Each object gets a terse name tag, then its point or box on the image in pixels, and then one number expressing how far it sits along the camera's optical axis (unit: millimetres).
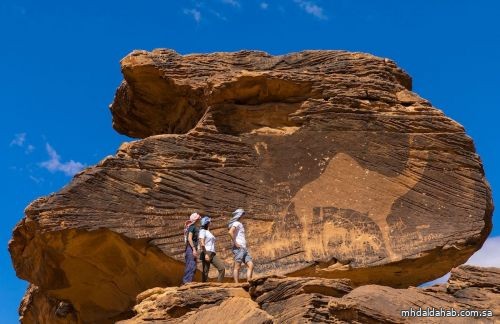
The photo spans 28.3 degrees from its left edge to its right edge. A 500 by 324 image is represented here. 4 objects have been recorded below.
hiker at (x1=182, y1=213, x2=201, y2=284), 23500
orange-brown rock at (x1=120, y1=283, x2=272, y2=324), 20438
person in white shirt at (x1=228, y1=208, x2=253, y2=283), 23078
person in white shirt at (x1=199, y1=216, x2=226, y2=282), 23328
